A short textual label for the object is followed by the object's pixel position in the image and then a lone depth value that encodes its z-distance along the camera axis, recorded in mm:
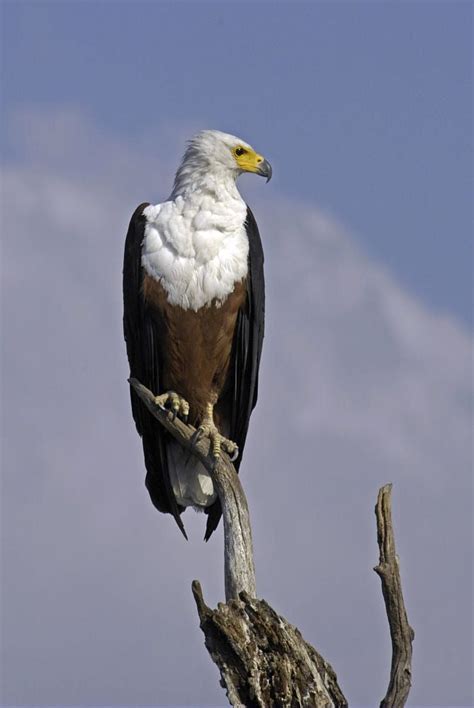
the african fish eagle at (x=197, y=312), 18719
